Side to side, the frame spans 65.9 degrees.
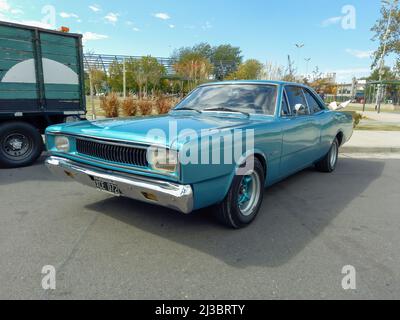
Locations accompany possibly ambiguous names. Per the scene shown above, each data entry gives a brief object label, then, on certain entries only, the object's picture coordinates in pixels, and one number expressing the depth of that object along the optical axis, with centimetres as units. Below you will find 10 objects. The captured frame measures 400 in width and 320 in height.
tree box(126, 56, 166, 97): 3027
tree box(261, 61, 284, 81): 1798
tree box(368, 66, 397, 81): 4852
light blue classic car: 255
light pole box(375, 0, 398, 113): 2864
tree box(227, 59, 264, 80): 2868
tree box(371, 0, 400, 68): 2898
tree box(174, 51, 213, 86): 1847
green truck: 558
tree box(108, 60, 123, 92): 3800
